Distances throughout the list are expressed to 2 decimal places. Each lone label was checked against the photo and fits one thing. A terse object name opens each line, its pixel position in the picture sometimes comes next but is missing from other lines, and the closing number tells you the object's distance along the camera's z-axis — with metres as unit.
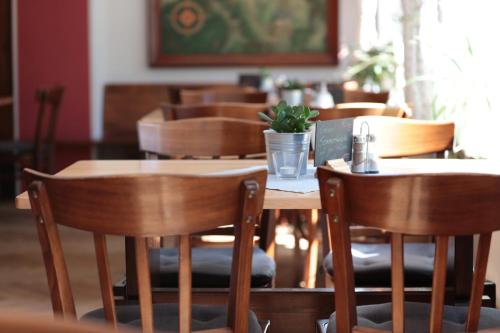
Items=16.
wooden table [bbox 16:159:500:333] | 2.84
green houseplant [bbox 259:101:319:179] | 2.81
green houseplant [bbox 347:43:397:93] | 7.16
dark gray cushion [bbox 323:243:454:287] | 3.08
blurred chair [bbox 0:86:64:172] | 7.70
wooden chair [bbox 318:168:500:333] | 1.98
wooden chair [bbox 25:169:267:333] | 1.96
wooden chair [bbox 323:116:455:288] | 3.42
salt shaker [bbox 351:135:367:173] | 2.74
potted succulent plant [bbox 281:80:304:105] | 6.56
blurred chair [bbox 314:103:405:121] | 4.20
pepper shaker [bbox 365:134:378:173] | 2.76
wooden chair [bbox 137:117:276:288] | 3.48
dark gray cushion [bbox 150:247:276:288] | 3.10
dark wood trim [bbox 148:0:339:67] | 10.04
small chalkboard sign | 2.77
